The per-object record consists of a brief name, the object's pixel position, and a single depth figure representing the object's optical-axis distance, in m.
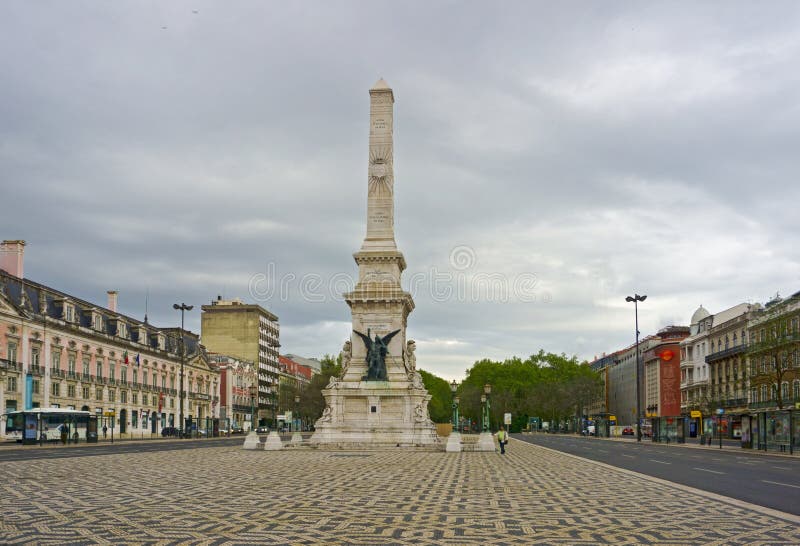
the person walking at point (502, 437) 42.65
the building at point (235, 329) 149.50
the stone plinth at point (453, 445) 44.72
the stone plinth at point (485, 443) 48.19
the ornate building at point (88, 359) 69.75
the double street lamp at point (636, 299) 81.03
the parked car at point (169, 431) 94.62
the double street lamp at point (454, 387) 50.10
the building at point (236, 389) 128.38
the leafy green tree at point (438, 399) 174.62
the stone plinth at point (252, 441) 48.12
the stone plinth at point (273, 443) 46.78
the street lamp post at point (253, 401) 142.02
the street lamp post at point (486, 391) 54.19
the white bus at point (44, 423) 61.56
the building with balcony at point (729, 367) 89.81
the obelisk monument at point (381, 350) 50.75
